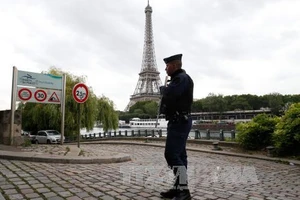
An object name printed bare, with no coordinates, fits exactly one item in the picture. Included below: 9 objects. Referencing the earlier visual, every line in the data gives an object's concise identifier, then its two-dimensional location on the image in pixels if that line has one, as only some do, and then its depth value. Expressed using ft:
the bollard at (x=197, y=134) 60.75
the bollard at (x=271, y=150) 33.76
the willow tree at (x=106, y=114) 101.19
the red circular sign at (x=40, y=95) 38.09
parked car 71.72
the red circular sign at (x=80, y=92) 31.83
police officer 11.97
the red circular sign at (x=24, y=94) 36.04
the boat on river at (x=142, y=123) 226.30
